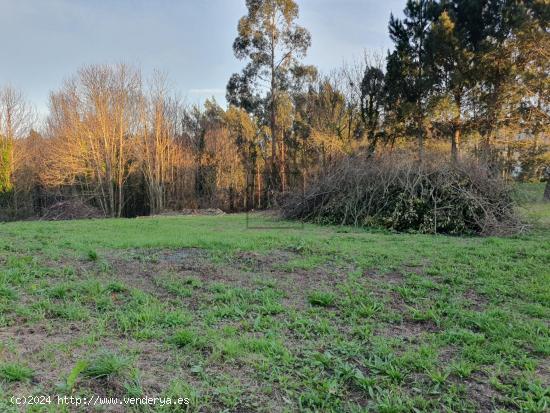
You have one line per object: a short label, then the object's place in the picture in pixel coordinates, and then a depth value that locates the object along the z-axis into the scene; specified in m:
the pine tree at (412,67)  17.67
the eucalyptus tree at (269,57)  18.81
